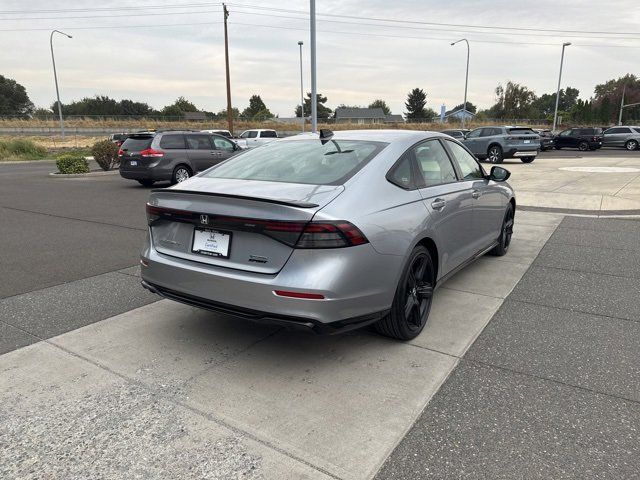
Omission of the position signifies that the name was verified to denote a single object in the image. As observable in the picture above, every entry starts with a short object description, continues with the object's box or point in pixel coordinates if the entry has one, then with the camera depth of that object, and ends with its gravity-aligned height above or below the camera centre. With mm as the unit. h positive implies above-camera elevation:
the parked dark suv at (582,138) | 32625 -1118
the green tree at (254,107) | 118806 +3462
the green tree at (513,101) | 83062 +3328
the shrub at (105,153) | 19770 -1256
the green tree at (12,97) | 112688 +5598
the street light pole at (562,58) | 46734 +5831
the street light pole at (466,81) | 43834 +3447
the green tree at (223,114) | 104800 +1657
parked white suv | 26034 -765
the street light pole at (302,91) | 52750 +3184
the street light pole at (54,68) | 41062 +4349
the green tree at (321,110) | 113119 +2672
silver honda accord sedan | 2924 -718
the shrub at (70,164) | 18219 -1534
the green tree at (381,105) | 143000 +4620
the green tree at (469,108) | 145625 +3943
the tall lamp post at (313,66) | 17484 +1970
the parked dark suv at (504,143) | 22109 -996
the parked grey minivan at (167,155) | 13844 -944
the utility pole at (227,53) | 31923 +4363
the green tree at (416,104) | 108812 +3756
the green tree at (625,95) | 90000 +4740
